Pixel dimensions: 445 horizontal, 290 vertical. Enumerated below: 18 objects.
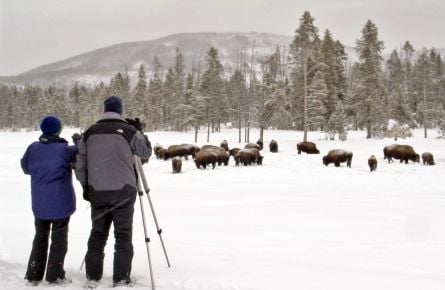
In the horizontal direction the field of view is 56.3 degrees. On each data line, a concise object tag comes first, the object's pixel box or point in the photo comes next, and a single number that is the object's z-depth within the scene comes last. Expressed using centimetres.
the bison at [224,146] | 3572
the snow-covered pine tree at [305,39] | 4234
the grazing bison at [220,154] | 2749
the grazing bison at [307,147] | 3428
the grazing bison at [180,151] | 3084
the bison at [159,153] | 3162
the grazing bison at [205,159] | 2597
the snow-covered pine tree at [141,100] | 7250
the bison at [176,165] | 2388
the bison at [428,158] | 2709
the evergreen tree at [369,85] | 4500
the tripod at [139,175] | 516
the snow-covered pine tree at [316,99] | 4334
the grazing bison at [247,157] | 2750
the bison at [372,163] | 2391
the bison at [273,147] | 3641
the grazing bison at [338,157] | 2672
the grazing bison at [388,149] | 2858
